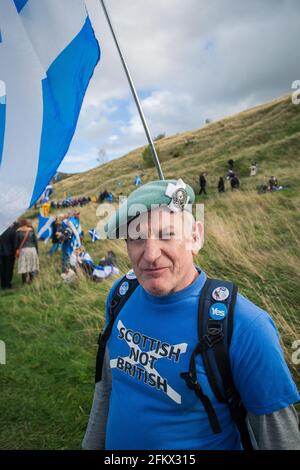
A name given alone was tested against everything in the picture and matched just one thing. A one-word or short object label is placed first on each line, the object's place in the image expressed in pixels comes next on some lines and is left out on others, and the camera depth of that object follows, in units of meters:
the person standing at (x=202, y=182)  20.08
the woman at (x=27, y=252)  8.15
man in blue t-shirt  1.24
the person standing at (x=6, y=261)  8.27
